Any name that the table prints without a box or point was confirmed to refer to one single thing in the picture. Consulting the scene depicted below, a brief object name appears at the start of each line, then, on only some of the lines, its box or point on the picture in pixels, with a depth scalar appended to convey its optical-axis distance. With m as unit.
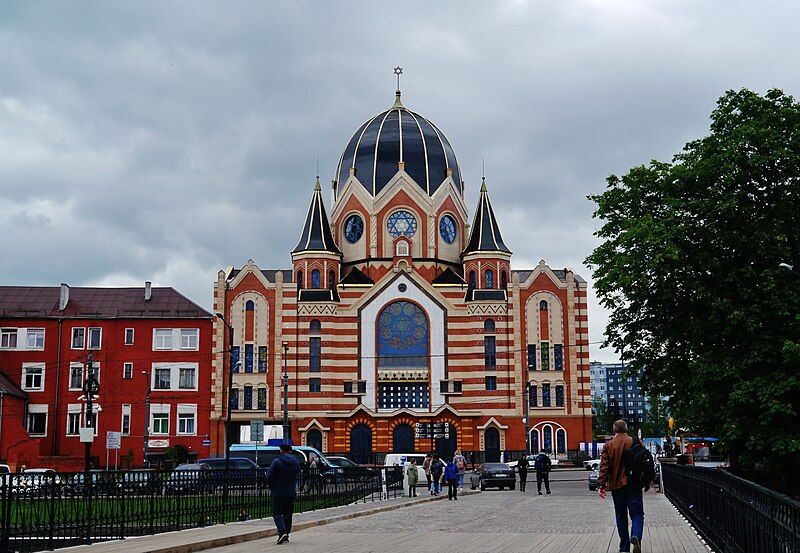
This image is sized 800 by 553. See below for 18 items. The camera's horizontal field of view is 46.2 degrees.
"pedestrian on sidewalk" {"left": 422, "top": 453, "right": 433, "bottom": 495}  43.01
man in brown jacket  14.56
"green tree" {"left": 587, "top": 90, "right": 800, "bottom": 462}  29.84
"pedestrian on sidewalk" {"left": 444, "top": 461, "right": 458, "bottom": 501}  33.09
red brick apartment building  64.75
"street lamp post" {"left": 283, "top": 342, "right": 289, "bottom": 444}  58.63
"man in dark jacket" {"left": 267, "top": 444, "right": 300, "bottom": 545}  17.05
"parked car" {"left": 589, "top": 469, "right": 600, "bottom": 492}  40.09
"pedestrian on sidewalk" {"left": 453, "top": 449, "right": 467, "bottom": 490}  37.81
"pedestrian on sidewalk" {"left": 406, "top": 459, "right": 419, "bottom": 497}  34.01
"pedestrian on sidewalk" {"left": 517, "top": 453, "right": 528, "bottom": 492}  39.36
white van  53.97
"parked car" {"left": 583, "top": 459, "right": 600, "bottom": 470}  53.70
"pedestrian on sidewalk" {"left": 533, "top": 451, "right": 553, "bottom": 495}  36.56
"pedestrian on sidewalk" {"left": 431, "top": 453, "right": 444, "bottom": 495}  35.65
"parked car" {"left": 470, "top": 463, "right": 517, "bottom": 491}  43.50
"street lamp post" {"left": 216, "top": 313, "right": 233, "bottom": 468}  34.92
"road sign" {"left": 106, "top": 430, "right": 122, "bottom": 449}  38.06
